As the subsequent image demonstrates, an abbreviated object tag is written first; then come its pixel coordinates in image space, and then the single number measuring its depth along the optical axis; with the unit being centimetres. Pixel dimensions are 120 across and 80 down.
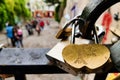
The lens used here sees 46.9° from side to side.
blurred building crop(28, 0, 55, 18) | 2765
